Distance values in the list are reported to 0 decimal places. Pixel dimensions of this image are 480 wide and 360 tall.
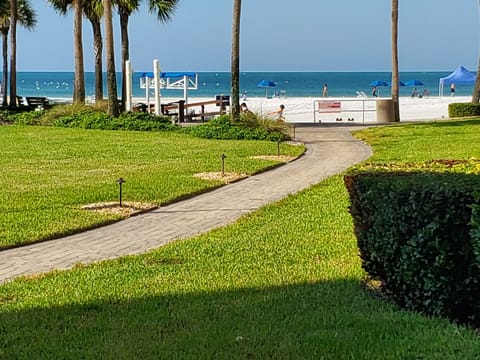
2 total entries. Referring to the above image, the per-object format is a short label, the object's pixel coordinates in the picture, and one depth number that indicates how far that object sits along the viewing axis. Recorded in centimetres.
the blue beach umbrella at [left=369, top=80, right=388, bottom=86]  8214
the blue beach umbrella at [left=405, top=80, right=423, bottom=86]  8856
